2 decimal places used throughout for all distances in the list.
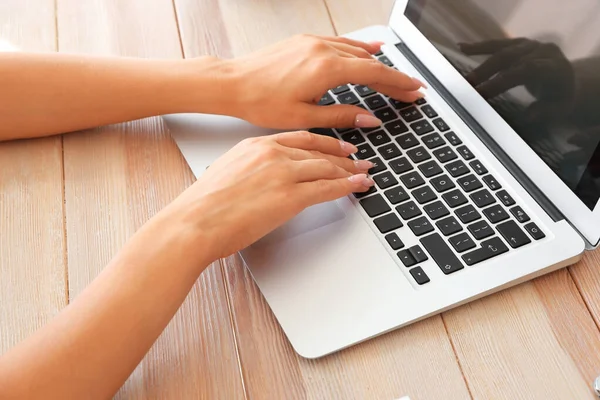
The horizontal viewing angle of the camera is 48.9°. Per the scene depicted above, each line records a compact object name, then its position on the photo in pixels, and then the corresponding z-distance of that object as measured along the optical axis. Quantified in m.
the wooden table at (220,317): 0.64
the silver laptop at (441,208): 0.67
